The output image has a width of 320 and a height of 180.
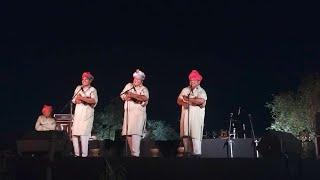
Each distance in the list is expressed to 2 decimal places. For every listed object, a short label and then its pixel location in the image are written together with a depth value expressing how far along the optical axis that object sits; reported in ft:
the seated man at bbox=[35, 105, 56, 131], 38.12
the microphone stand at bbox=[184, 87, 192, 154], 33.94
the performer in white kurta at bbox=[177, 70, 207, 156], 33.58
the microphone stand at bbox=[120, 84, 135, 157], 33.26
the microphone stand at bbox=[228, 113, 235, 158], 43.25
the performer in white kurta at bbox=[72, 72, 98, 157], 33.60
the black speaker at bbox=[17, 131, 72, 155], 24.77
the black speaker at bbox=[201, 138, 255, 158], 42.96
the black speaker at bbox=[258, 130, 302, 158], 24.93
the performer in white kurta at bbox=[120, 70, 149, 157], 33.17
